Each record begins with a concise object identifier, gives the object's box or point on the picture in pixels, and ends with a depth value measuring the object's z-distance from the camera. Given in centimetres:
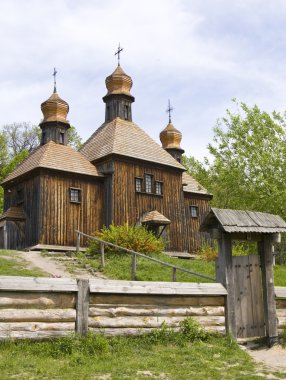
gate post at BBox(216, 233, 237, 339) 1073
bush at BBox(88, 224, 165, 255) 2177
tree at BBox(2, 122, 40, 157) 4708
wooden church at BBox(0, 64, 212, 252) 2486
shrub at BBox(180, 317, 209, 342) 991
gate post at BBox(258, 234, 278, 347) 1107
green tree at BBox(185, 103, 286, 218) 3028
